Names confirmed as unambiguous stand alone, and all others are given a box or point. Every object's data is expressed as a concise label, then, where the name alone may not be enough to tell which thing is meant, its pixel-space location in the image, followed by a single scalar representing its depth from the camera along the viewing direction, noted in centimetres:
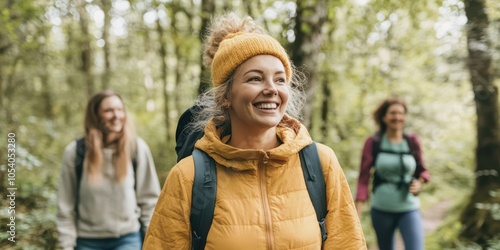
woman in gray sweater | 369
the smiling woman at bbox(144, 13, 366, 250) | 203
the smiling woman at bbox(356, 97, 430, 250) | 514
